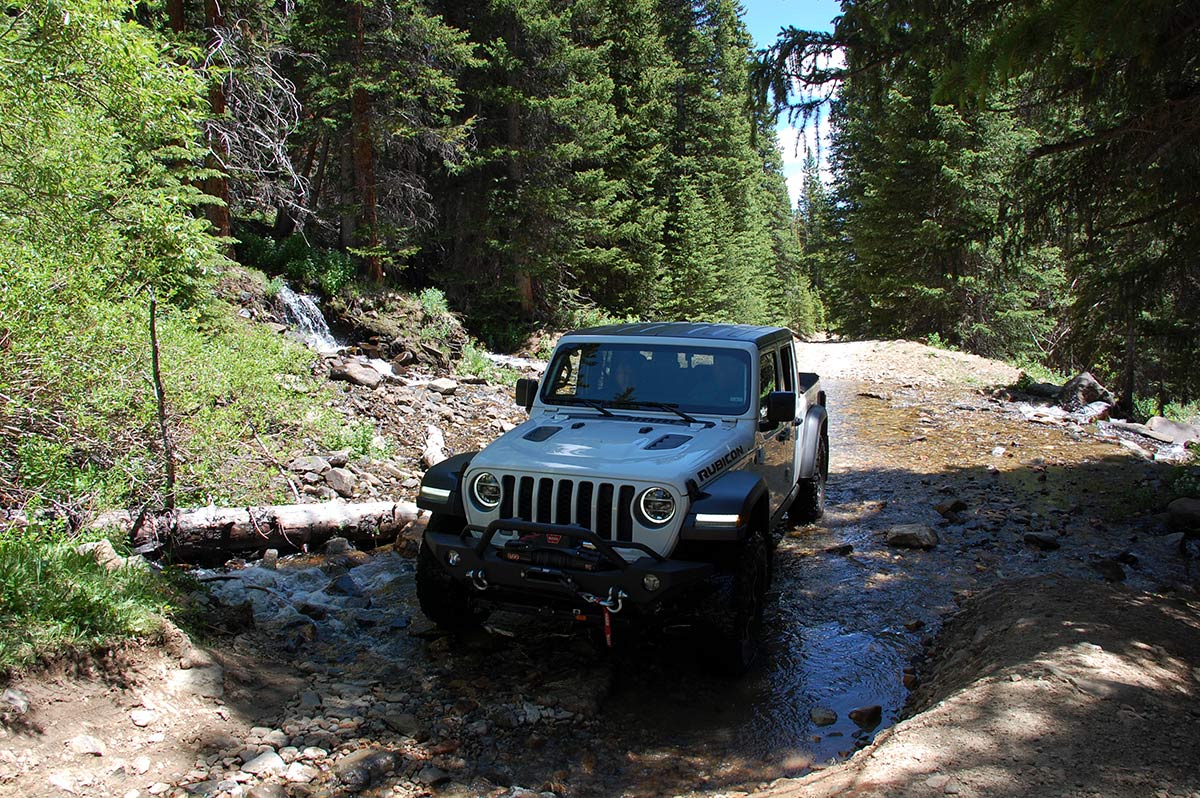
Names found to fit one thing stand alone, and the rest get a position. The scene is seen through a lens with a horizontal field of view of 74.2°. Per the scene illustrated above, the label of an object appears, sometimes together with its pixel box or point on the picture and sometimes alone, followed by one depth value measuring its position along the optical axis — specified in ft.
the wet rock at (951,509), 30.94
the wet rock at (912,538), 26.95
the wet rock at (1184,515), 28.30
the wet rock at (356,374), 46.88
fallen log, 23.86
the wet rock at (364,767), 13.57
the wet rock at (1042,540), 26.81
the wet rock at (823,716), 16.19
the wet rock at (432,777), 13.71
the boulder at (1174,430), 45.64
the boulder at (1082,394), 55.72
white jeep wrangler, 15.92
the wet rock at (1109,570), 23.77
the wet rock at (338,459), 33.42
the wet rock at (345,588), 22.57
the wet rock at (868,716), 16.17
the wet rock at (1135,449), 41.03
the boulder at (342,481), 31.19
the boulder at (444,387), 50.93
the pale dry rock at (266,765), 13.44
